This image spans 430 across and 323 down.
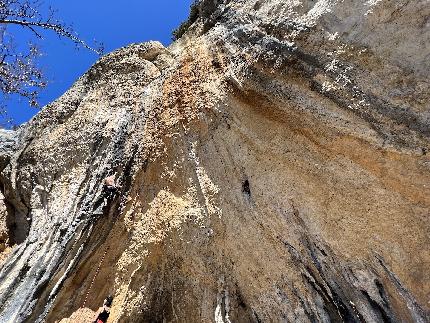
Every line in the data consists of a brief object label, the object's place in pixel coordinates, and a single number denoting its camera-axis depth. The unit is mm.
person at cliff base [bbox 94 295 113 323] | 6727
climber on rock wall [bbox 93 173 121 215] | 7148
